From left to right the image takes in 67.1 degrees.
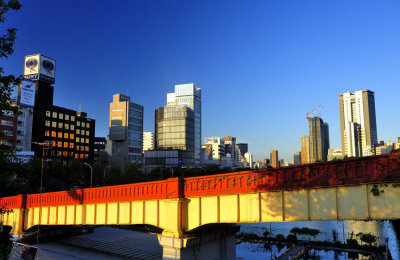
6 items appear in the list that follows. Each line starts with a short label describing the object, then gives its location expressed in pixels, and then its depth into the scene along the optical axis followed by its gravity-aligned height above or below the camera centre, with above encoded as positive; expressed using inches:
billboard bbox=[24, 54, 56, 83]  4783.5 +1512.5
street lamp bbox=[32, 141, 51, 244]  1497.3 -220.0
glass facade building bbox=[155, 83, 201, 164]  7283.5 +801.2
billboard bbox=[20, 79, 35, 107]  4288.9 +964.7
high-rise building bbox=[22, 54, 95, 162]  4503.0 +727.0
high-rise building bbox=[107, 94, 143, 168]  6338.6 +664.0
